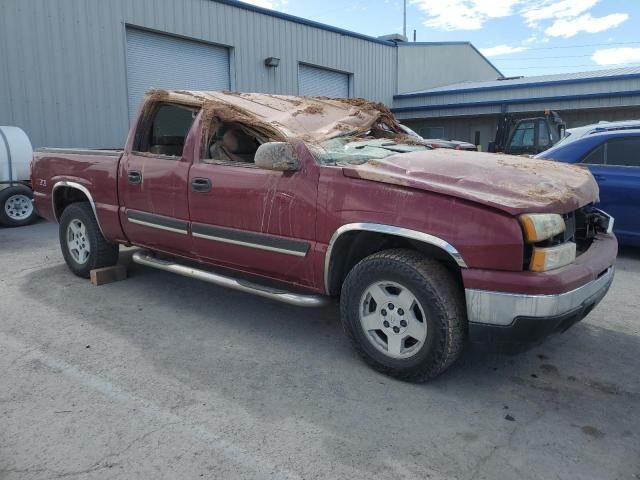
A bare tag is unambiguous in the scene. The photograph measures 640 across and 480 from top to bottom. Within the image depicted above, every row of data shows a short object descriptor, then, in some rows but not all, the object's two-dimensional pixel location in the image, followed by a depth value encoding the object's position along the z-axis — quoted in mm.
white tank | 9164
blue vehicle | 6262
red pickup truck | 2873
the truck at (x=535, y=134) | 14375
